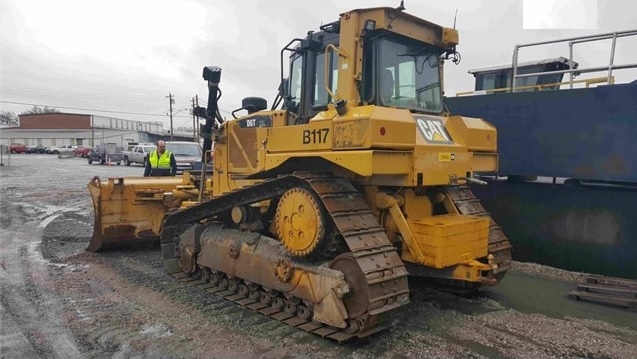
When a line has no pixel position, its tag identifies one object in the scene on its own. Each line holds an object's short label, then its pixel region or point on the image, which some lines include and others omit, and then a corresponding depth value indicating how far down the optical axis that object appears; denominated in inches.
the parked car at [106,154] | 1432.1
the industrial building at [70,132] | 3102.9
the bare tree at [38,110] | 4153.5
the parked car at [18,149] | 2546.3
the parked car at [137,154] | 1281.6
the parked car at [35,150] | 2684.1
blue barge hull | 251.6
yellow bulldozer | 165.3
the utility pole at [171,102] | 2607.3
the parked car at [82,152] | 2116.1
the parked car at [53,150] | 2543.1
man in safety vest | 401.4
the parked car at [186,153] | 650.8
